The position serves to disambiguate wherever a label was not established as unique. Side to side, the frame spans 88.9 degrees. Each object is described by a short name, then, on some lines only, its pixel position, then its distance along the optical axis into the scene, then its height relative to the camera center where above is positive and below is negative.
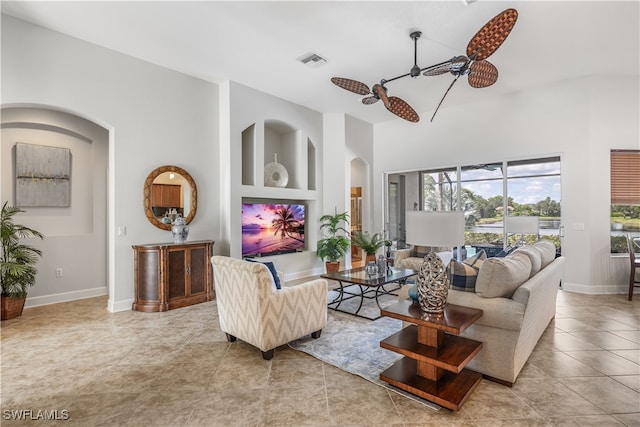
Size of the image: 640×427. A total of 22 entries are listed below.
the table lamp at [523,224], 4.90 -0.18
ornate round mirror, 4.53 +0.27
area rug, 2.56 -1.23
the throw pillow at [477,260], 2.77 -0.44
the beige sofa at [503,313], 2.28 -0.72
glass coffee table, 3.91 -0.81
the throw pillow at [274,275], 3.04 -0.58
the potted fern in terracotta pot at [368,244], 6.76 -0.63
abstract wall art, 4.36 +0.55
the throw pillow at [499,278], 2.35 -0.48
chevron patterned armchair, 2.70 -0.81
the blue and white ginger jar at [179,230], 4.48 -0.21
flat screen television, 5.55 -0.26
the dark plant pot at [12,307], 3.78 -1.07
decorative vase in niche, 5.98 +0.73
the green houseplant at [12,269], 3.73 -0.61
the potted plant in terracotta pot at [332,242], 6.36 -0.55
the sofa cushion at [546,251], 3.21 -0.40
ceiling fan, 2.68 +1.49
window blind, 5.07 +0.54
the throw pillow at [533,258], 2.80 -0.40
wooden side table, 2.08 -0.93
